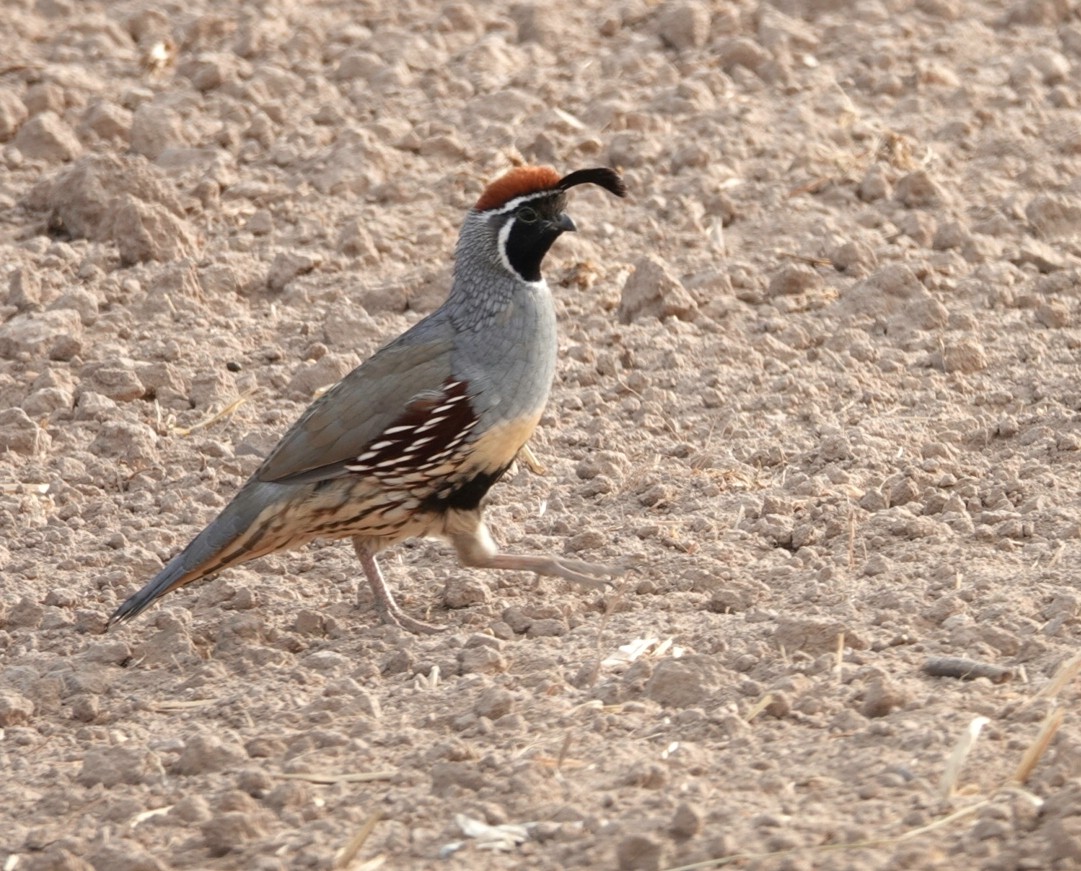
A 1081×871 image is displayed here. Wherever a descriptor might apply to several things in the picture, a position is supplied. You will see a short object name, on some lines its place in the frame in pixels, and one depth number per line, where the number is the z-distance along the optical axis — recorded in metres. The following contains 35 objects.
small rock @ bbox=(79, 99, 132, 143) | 17.03
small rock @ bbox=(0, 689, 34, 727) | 10.02
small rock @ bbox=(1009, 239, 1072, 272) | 14.83
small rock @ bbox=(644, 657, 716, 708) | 9.52
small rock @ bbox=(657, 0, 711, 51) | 18.50
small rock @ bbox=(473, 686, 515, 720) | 9.52
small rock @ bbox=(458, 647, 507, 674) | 10.27
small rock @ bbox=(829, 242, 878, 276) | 14.93
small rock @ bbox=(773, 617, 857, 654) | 9.95
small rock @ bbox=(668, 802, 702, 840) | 8.04
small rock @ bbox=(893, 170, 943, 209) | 15.75
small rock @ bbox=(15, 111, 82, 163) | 16.84
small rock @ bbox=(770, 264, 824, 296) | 14.73
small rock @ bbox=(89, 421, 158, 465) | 12.94
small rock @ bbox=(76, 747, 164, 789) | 9.16
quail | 11.12
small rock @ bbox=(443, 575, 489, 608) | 11.50
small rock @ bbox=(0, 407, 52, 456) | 13.05
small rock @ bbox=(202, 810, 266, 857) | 8.40
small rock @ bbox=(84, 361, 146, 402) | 13.67
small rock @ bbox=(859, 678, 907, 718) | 9.15
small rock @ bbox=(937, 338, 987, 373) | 13.60
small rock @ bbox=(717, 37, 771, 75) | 18.05
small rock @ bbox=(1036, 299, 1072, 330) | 14.09
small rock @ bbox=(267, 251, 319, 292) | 15.08
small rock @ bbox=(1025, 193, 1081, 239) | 15.41
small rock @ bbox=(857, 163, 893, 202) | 15.90
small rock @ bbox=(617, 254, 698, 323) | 14.40
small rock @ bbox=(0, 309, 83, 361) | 14.05
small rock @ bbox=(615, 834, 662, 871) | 7.88
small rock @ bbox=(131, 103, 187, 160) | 16.92
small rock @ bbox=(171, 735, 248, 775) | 9.21
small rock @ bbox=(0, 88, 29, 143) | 17.22
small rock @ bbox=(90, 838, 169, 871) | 8.23
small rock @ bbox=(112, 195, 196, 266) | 15.29
